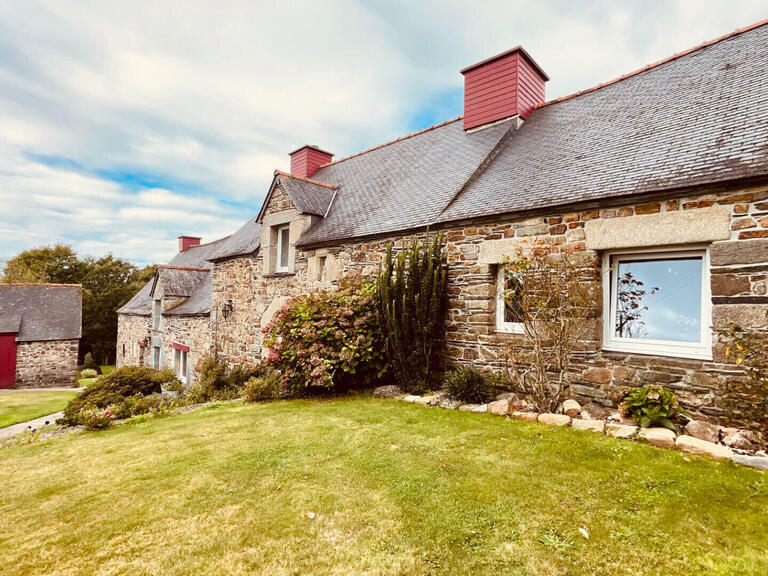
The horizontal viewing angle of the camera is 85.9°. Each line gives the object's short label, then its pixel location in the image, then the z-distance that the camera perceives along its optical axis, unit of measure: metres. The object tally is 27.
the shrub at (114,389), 7.52
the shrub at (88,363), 28.91
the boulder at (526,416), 5.07
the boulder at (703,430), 4.17
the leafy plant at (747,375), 4.13
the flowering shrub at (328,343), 7.04
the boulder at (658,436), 4.08
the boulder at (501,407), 5.38
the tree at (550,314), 5.45
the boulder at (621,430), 4.33
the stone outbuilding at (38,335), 21.41
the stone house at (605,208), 4.73
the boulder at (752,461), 3.52
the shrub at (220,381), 9.75
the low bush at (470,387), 6.03
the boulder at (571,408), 5.14
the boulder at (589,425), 4.55
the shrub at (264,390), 7.38
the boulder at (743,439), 3.91
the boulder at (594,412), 5.11
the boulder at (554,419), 4.83
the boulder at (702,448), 3.73
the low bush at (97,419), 6.20
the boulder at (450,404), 5.87
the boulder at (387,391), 6.86
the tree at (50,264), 35.53
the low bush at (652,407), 4.56
